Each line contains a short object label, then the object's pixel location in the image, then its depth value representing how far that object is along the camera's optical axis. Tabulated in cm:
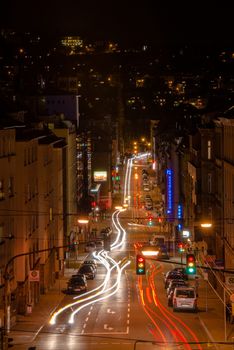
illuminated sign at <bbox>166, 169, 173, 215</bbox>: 12122
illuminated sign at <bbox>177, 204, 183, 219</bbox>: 10812
